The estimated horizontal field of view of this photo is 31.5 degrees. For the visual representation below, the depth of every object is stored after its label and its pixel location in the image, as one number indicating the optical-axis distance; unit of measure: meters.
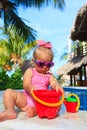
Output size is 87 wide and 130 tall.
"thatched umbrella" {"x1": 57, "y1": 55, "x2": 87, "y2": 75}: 7.26
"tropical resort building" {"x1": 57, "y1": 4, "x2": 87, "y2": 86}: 7.11
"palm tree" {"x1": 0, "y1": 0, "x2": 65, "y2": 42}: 6.23
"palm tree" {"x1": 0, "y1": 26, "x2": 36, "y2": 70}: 12.06
